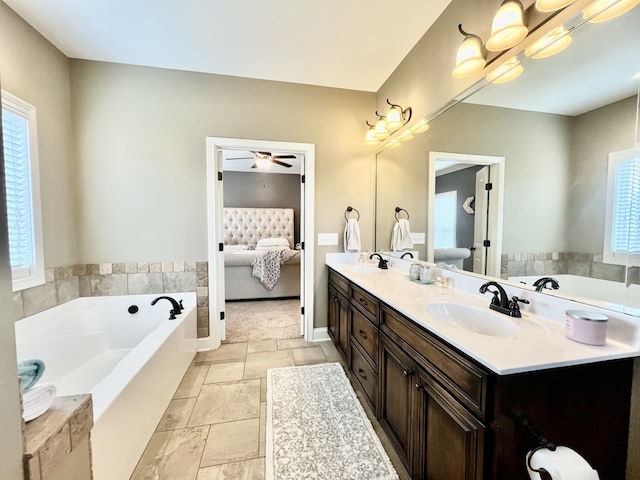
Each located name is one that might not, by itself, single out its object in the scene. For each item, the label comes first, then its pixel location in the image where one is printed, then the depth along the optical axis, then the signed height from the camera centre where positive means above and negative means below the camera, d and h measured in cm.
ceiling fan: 445 +123
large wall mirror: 99 +36
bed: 427 -79
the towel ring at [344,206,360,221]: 292 +19
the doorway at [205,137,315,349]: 262 +4
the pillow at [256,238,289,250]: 552 -35
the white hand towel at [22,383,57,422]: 69 -48
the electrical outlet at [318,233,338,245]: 289 -13
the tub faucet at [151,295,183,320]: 225 -71
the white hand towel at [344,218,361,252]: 282 -9
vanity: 83 -60
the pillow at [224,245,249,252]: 512 -42
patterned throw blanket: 427 -65
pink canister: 93 -36
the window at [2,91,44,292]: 184 +26
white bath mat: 136 -126
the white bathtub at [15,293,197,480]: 125 -93
